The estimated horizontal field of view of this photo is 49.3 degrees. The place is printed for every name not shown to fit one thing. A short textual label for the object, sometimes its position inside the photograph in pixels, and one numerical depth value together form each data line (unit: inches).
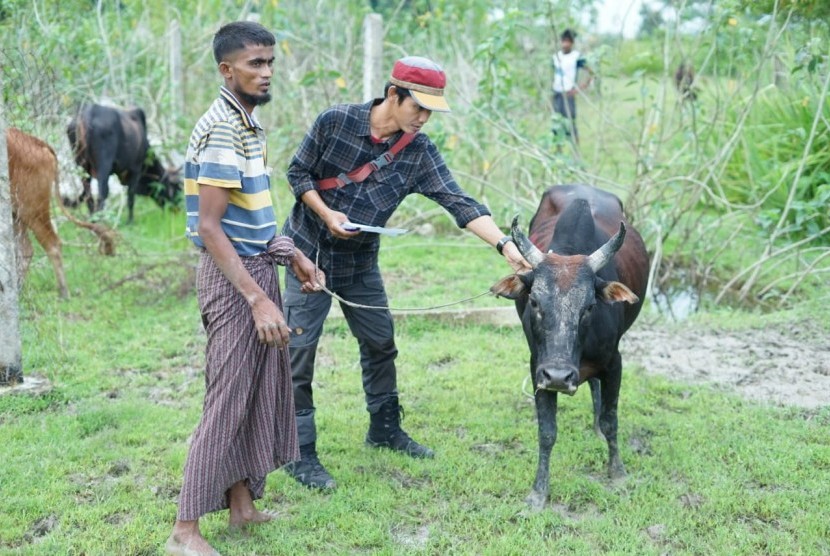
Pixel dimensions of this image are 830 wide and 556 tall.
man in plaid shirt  159.3
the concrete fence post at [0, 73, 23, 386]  194.9
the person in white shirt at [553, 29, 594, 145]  342.0
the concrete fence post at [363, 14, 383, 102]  353.1
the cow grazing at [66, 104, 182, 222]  358.4
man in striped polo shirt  126.4
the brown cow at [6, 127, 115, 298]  260.7
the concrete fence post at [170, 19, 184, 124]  439.5
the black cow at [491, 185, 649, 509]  148.8
